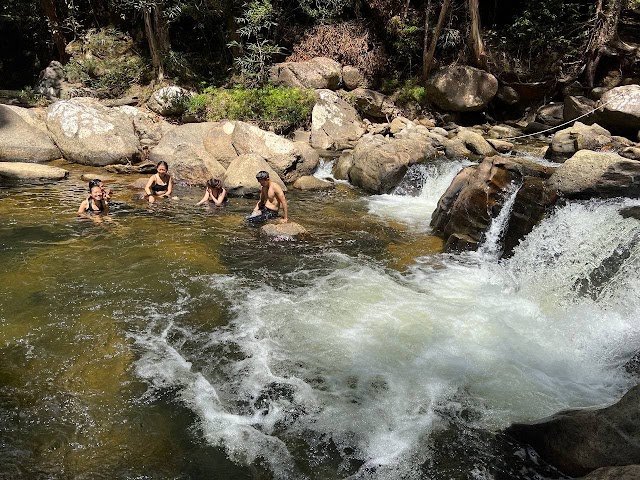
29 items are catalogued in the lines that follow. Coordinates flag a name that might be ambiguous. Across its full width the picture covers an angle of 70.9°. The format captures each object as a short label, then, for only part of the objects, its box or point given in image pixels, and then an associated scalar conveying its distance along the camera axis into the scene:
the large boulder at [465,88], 15.20
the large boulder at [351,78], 16.94
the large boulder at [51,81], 16.14
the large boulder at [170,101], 14.93
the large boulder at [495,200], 6.88
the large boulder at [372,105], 15.89
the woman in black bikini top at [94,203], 8.22
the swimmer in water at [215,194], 9.40
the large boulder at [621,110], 11.22
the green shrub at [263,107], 14.32
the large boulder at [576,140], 10.45
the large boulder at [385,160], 10.67
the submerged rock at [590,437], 2.87
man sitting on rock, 8.21
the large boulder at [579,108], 12.28
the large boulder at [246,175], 10.16
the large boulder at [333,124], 13.99
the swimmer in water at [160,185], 9.57
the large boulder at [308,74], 16.11
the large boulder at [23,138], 11.18
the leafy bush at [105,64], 16.50
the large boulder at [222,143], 11.62
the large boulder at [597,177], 6.33
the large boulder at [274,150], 11.27
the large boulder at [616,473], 2.37
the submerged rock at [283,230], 7.56
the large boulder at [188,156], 11.16
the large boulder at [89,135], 11.89
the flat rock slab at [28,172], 10.19
